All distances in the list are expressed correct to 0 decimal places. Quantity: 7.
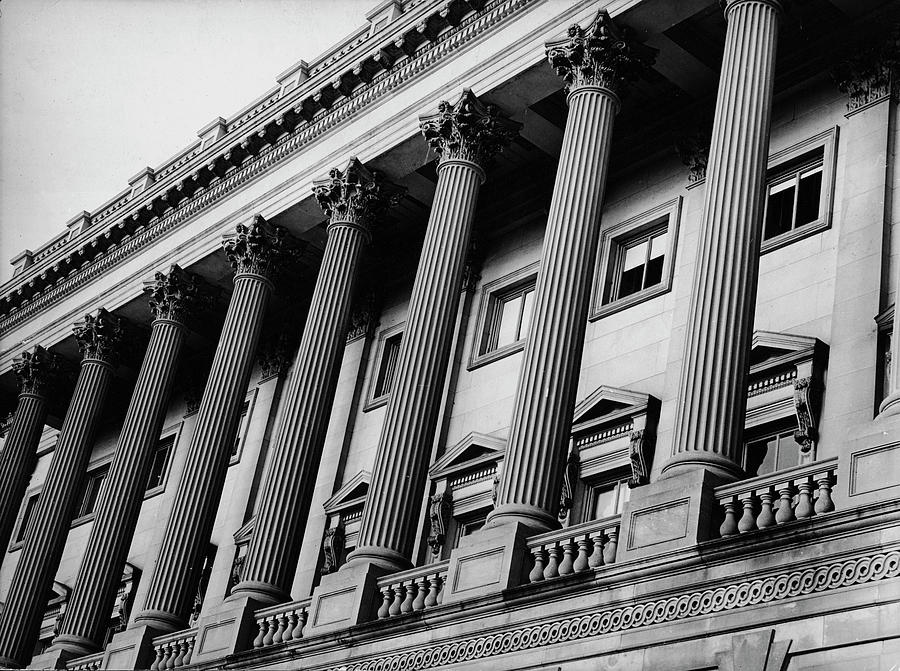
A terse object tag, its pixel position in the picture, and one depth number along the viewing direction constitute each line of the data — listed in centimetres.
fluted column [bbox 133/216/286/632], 3056
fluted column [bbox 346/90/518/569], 2561
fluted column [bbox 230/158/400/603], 2806
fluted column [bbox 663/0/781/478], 2023
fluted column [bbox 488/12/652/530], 2286
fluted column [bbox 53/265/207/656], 3309
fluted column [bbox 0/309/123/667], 3594
